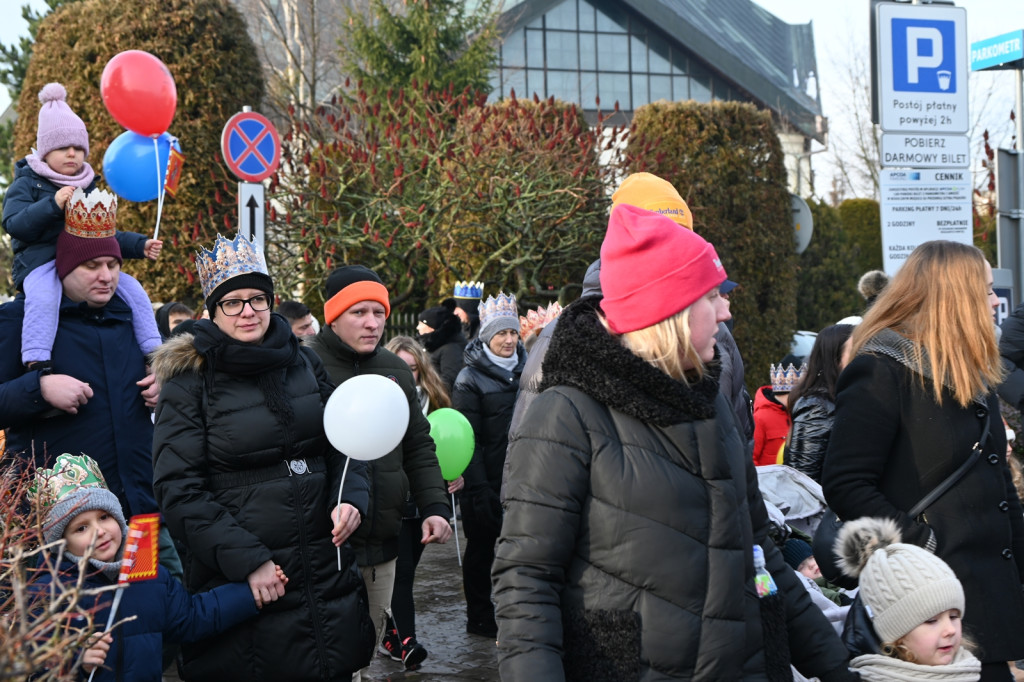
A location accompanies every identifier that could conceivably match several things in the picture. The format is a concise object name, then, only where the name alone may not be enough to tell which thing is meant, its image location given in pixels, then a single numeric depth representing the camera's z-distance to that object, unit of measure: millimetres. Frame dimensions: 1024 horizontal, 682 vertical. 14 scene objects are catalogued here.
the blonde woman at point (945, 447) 3383
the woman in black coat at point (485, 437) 6992
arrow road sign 7906
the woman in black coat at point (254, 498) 3707
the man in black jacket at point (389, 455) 5102
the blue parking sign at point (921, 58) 7133
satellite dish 12586
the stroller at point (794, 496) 4637
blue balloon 7184
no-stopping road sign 8250
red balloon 7086
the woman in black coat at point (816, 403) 5027
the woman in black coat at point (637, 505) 2357
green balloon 6484
